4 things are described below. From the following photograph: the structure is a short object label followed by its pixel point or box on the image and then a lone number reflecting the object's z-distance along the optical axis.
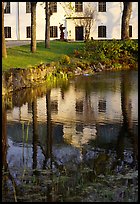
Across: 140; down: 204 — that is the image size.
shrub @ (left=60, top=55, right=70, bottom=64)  29.47
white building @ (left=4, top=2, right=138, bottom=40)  51.84
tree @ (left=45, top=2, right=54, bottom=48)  35.06
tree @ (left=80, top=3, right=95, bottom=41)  51.59
